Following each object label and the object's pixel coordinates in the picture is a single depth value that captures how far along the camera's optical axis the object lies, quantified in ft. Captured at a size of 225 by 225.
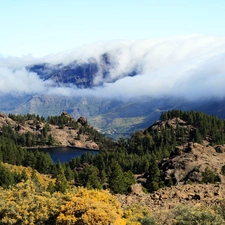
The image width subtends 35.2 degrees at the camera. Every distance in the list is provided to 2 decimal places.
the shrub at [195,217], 163.02
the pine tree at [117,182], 389.60
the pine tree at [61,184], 353.47
